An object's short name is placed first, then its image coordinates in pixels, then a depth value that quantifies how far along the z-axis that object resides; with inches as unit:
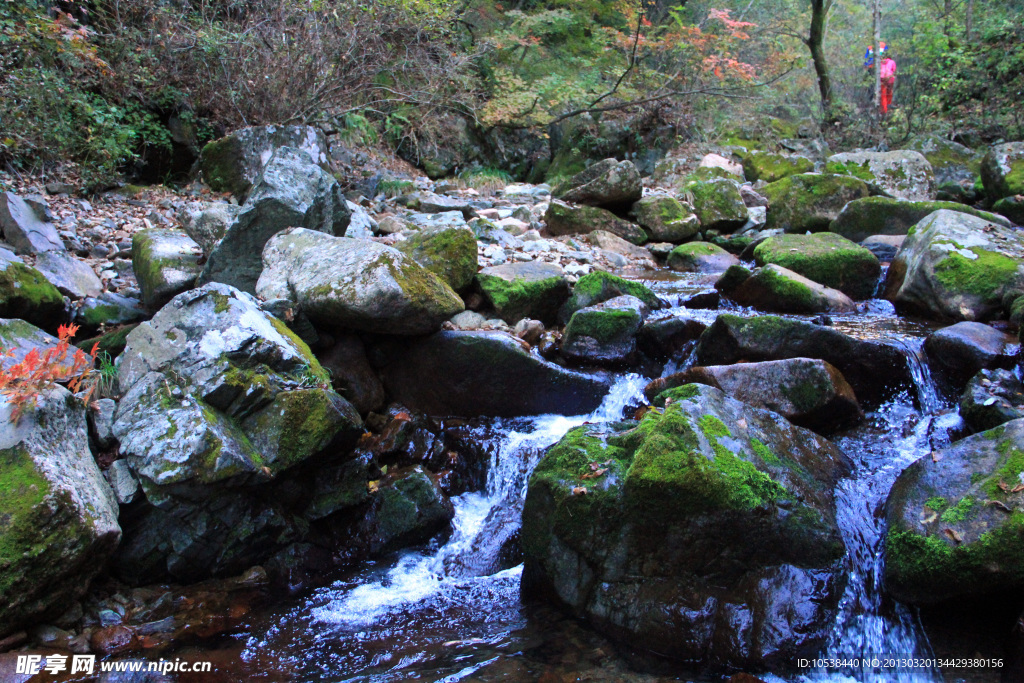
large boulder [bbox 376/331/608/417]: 190.4
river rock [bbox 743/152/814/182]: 494.6
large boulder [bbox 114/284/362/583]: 126.7
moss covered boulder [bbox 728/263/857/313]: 237.1
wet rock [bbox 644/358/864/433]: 161.9
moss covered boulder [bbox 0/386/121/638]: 105.5
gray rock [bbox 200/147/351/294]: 198.5
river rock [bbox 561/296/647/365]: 209.9
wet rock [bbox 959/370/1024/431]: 146.6
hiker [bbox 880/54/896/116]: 586.2
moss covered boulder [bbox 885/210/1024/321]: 208.7
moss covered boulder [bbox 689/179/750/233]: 383.9
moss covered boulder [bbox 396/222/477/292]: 221.3
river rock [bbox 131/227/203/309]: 189.5
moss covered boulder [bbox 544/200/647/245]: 363.9
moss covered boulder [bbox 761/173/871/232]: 350.0
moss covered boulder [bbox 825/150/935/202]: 400.5
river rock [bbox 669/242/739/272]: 320.5
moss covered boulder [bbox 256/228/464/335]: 175.3
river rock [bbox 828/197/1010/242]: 315.6
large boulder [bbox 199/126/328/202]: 304.8
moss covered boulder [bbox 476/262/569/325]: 227.1
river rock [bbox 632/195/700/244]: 371.2
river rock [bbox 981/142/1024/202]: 353.7
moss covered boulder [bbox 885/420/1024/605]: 101.3
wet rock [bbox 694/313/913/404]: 179.8
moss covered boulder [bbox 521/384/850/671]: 107.6
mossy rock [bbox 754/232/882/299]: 256.1
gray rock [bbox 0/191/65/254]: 198.1
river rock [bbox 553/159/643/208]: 378.3
